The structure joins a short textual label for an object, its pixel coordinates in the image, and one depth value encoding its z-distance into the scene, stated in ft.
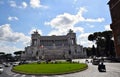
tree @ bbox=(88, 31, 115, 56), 146.16
